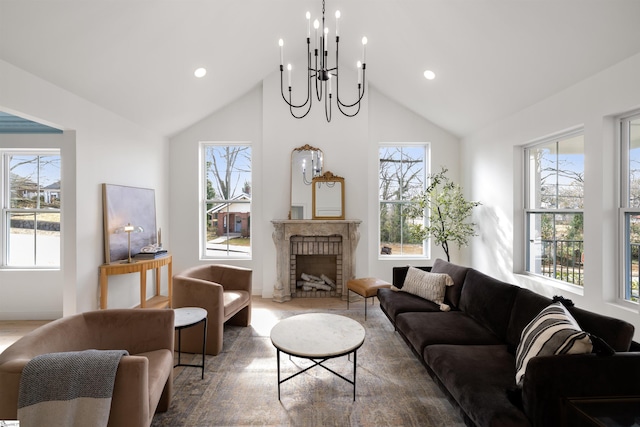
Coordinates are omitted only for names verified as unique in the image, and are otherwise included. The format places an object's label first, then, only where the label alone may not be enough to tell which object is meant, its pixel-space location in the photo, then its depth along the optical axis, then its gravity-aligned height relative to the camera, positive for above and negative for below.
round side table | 2.29 -0.83
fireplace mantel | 4.59 -0.41
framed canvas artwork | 3.41 -0.07
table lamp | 3.52 -0.21
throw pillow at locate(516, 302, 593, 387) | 1.44 -0.63
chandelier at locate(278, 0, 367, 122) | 4.12 +1.92
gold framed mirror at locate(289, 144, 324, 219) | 4.71 +0.58
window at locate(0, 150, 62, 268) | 3.74 +0.07
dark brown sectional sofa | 1.37 -0.89
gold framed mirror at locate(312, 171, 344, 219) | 4.70 +0.16
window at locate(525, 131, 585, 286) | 2.98 +0.05
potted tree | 4.34 -0.01
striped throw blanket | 1.35 -0.81
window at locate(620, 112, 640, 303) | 2.44 +0.07
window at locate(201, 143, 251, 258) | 5.02 +0.22
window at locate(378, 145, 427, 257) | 5.04 +0.28
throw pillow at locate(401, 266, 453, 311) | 3.03 -0.76
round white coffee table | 2.03 -0.91
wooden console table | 3.28 -0.66
